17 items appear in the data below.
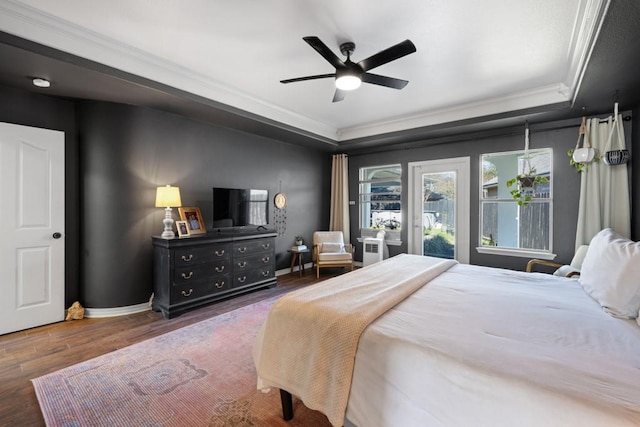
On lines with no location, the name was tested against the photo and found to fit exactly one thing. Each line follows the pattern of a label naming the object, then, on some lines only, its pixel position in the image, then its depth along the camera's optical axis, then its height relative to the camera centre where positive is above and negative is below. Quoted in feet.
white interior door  9.11 -0.56
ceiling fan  7.07 +4.12
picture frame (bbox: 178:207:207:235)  12.17 -0.36
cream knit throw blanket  4.46 -2.24
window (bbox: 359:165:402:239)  18.21 +0.94
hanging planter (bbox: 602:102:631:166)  10.24 +2.22
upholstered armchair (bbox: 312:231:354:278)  16.31 -2.42
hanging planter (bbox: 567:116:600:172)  11.14 +2.38
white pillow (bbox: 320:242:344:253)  17.25 -2.26
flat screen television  13.26 +0.20
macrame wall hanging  16.83 -0.05
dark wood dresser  10.69 -2.42
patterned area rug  5.59 -4.11
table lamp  11.15 +0.39
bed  3.12 -1.95
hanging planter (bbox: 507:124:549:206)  13.15 +1.47
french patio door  15.44 +0.21
